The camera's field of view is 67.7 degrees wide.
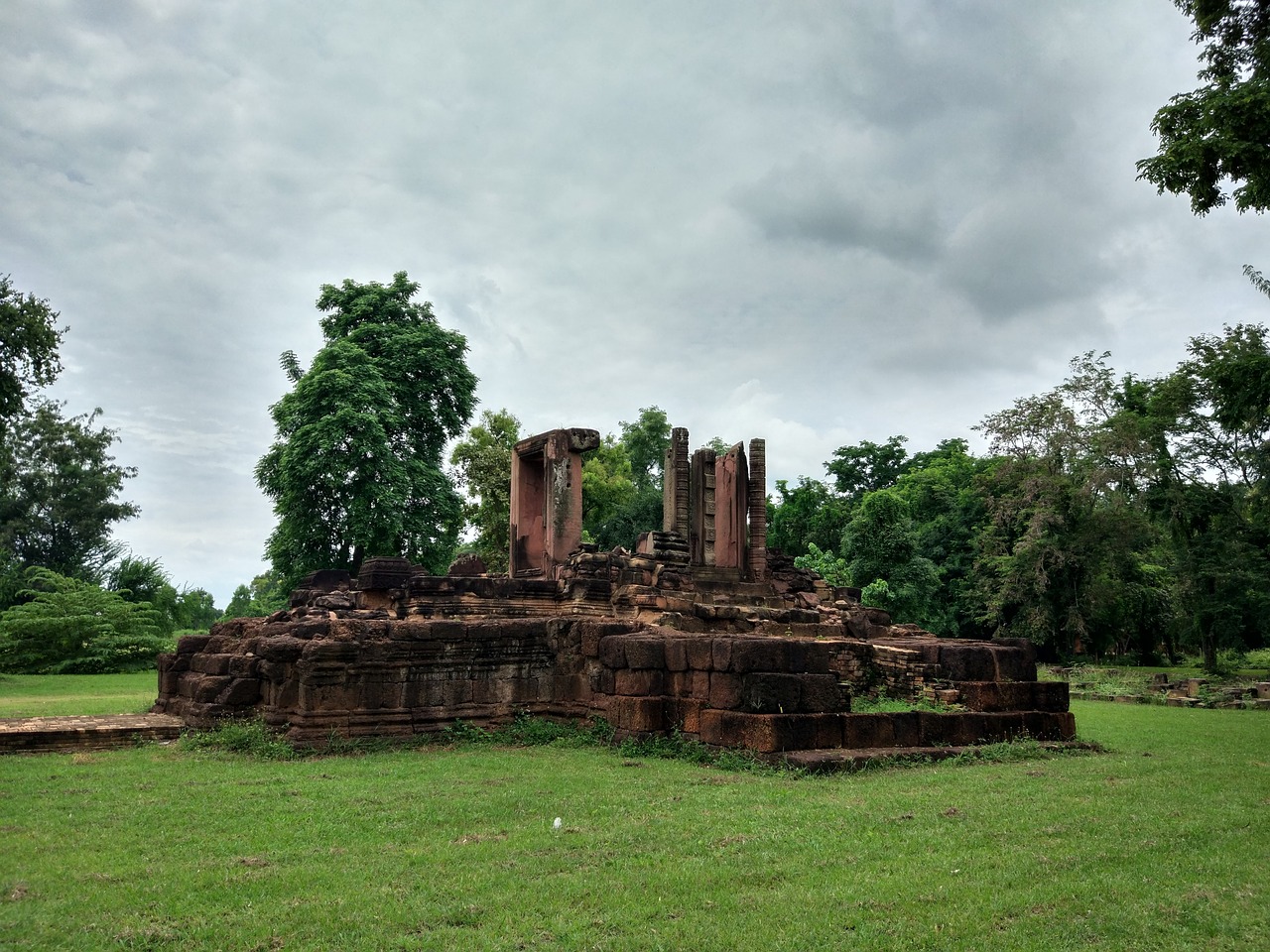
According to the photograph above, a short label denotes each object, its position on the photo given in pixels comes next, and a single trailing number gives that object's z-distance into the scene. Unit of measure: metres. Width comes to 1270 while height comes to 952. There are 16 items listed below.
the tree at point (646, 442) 51.88
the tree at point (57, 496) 41.66
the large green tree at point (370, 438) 27.08
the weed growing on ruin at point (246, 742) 9.76
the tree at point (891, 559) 35.38
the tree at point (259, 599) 30.95
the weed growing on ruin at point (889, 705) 10.84
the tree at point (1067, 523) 30.52
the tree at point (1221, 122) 10.84
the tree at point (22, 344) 21.50
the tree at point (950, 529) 36.56
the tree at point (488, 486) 38.19
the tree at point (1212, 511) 26.50
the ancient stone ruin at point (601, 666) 9.71
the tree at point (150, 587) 32.25
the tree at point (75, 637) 25.17
